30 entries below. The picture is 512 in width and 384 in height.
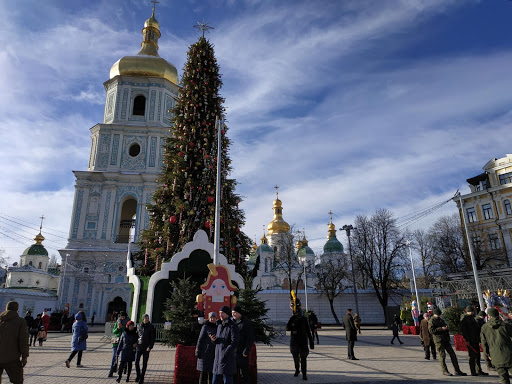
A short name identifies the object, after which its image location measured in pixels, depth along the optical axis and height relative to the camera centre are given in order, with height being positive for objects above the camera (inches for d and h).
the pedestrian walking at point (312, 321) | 595.1 -16.2
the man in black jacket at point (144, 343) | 312.5 -24.8
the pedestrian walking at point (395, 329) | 642.8 -32.0
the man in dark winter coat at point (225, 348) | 231.0 -21.9
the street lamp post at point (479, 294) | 564.5 +21.1
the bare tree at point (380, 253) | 1328.7 +196.9
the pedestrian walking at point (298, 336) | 336.2 -22.2
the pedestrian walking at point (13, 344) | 234.8 -18.4
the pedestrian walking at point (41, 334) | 594.6 -30.7
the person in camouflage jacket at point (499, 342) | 265.7 -23.7
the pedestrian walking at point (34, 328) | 609.6 -22.2
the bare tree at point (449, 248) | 1513.3 +244.5
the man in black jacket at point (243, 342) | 242.4 -19.0
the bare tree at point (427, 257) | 1648.6 +229.3
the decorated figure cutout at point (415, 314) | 821.2 -10.1
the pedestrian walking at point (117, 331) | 363.9 -17.3
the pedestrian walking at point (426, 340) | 442.6 -35.0
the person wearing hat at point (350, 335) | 436.1 -27.9
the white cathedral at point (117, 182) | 1266.0 +461.3
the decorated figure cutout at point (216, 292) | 362.9 +18.3
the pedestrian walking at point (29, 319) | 628.3 -8.2
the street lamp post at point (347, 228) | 1157.1 +241.8
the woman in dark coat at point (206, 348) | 256.8 -23.8
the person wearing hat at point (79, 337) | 385.7 -23.4
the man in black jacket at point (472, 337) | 338.0 -25.6
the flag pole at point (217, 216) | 408.5 +105.8
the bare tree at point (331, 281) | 1378.0 +110.2
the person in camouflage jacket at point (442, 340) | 338.0 -28.2
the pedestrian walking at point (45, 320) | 652.7 -10.5
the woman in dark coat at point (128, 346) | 319.3 -27.4
